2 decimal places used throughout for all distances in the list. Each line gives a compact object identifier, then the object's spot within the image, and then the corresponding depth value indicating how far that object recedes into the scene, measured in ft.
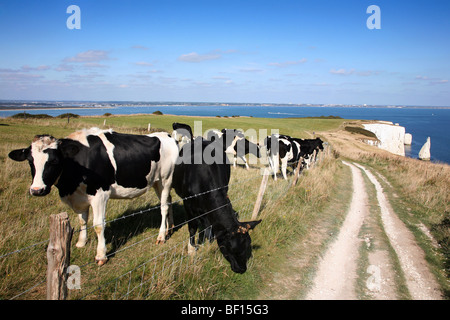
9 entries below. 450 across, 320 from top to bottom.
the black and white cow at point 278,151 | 44.56
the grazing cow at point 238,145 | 54.12
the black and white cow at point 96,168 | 12.46
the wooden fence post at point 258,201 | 21.40
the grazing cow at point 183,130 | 31.96
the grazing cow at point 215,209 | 14.84
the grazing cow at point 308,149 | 53.98
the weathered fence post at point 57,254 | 7.89
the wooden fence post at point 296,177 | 33.92
